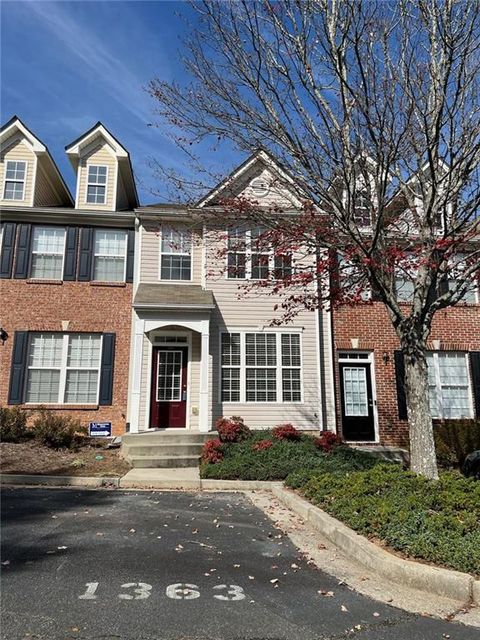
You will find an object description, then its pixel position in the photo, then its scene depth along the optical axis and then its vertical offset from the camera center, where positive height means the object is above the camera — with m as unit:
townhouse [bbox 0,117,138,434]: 12.45 +3.15
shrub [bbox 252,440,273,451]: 10.35 -0.90
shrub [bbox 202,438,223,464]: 10.05 -1.03
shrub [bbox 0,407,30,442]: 10.97 -0.49
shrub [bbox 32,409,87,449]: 10.95 -0.63
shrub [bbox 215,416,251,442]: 11.15 -0.61
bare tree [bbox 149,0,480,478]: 6.95 +3.91
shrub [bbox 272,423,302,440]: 11.08 -0.67
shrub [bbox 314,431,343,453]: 10.68 -0.86
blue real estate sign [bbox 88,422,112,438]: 12.05 -0.65
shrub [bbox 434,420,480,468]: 11.53 -0.92
